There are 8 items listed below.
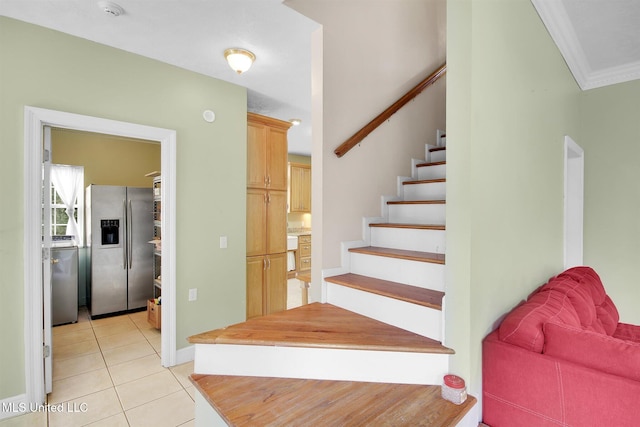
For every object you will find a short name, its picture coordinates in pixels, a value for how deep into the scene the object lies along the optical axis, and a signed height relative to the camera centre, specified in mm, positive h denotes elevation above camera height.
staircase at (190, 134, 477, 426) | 1253 -690
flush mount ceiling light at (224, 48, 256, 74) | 2510 +1324
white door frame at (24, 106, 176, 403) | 2125 -169
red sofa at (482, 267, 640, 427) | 1137 -689
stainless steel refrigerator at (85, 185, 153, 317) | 4055 -523
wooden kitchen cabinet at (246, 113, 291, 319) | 3504 -49
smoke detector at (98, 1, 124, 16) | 1951 +1380
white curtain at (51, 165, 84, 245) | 4398 +389
